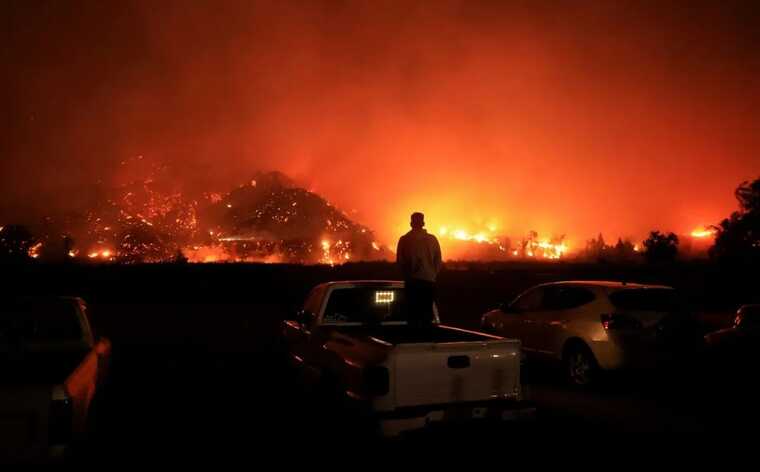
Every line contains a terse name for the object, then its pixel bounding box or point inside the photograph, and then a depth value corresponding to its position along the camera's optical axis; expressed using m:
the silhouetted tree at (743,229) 40.56
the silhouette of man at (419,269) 7.52
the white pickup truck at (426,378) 5.00
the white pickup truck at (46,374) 4.22
